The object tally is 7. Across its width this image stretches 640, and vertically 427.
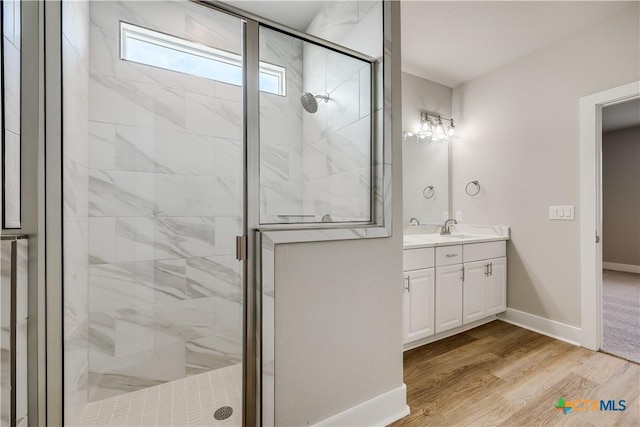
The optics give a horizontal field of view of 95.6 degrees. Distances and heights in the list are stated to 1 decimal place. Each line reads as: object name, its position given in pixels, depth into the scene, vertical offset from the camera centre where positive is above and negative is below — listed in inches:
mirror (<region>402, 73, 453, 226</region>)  116.1 +23.6
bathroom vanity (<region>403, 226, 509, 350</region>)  87.0 -23.0
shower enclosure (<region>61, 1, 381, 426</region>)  50.4 +7.2
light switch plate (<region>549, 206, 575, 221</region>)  94.1 +0.5
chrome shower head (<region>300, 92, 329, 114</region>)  53.6 +20.9
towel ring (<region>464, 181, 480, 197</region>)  121.0 +10.6
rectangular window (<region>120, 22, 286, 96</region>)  70.5 +41.7
